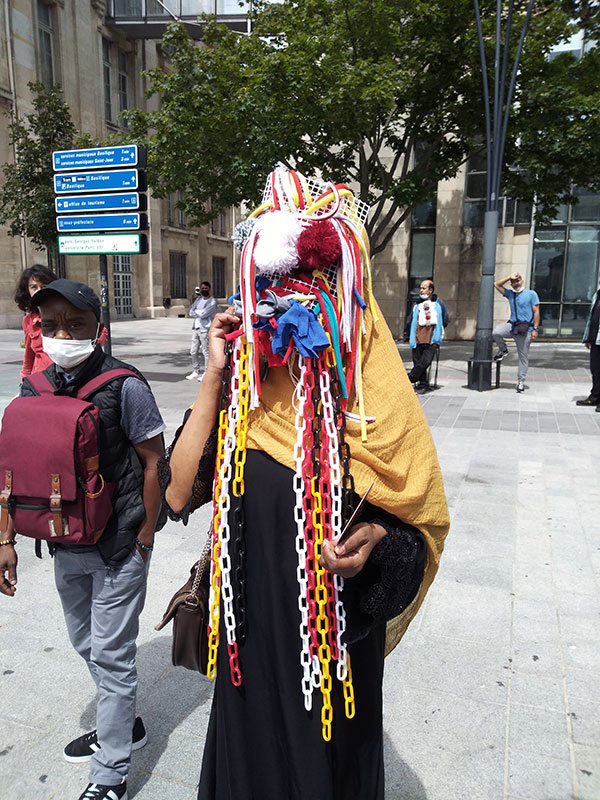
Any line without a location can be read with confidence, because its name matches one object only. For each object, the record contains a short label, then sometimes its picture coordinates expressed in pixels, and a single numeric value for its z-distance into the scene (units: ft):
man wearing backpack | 6.91
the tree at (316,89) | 36.22
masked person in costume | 4.63
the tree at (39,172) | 48.49
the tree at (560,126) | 37.86
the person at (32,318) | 14.11
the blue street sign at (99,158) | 20.86
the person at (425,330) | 34.04
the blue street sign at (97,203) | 21.25
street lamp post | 33.24
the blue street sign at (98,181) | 20.99
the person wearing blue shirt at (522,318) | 35.17
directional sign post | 21.06
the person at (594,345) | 31.07
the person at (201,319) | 39.32
